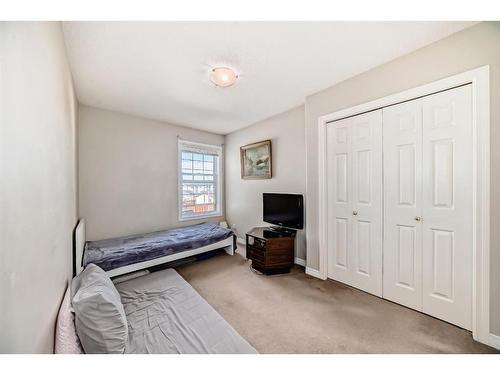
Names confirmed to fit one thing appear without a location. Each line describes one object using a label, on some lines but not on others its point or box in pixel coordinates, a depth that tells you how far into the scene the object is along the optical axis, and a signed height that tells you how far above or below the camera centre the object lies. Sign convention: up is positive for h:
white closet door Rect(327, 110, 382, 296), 1.98 -0.18
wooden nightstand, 2.50 -0.89
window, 3.73 +0.13
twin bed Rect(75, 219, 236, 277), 2.14 -0.79
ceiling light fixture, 1.86 +1.10
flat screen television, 2.65 -0.36
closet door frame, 1.37 -0.09
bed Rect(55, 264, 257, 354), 1.02 -1.03
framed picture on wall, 3.32 +0.47
